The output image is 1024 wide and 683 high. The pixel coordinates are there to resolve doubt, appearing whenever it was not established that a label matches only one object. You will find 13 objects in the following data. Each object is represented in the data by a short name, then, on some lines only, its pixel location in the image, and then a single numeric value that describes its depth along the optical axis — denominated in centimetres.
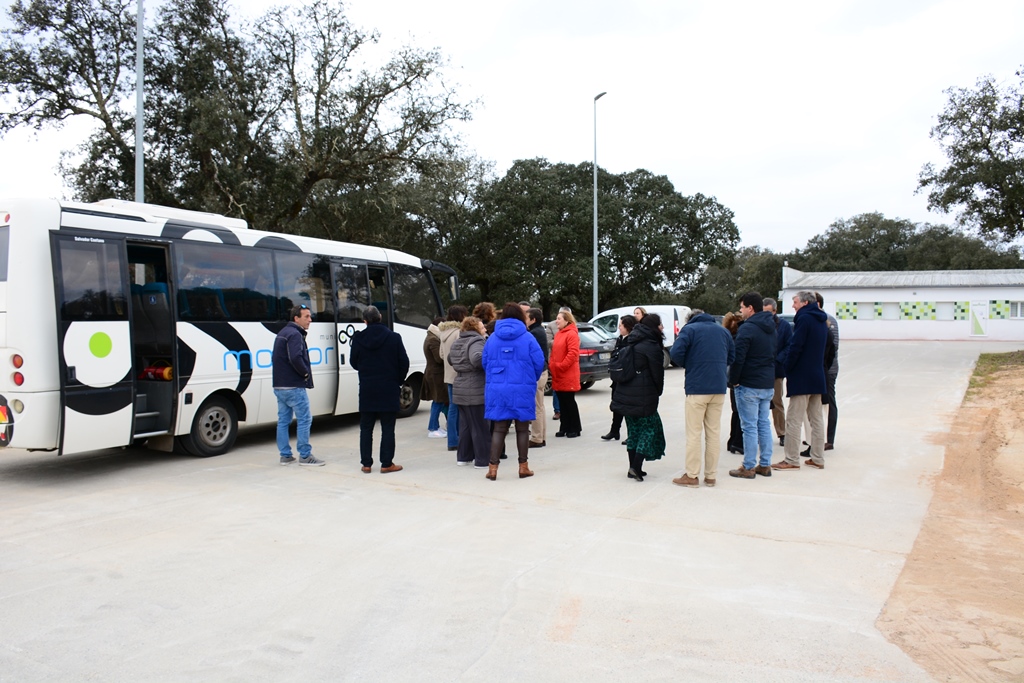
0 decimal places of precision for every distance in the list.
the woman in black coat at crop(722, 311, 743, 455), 967
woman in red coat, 1073
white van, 2209
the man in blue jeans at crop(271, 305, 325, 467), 892
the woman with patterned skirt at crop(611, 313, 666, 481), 787
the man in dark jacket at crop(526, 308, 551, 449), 1038
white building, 4353
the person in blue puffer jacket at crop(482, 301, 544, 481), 830
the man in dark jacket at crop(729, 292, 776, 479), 805
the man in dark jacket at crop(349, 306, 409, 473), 854
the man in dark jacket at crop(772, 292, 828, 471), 855
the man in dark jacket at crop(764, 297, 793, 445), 973
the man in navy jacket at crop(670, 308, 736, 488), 765
